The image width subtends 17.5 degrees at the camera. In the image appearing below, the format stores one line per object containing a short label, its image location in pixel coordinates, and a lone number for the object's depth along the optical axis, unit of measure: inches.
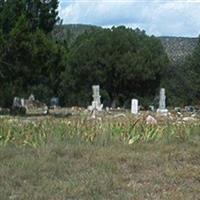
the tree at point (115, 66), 1940.2
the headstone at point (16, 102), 1391.5
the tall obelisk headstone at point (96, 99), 1332.4
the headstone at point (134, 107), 1249.9
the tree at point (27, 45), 1103.6
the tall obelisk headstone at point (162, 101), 1416.1
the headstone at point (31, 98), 1855.1
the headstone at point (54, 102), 1984.3
